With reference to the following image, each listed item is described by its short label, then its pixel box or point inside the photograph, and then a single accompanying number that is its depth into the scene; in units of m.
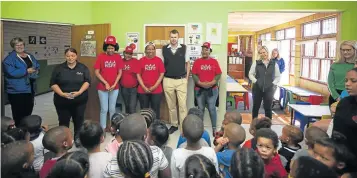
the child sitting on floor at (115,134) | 2.44
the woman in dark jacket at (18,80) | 4.16
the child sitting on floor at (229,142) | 2.20
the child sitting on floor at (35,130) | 2.59
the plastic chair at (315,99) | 6.50
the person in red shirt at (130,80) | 4.95
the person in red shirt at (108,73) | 4.75
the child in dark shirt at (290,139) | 2.52
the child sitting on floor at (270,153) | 2.08
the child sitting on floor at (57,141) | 2.21
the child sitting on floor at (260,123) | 2.92
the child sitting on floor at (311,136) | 2.25
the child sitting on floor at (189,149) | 2.05
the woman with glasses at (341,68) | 3.79
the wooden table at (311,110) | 4.24
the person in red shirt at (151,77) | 4.87
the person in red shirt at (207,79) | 4.96
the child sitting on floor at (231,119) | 3.09
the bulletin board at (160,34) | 5.61
